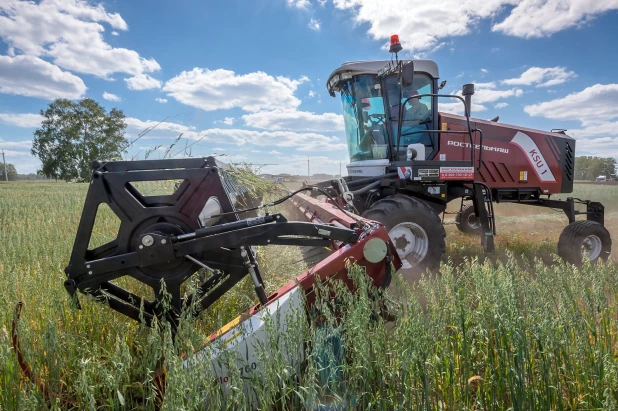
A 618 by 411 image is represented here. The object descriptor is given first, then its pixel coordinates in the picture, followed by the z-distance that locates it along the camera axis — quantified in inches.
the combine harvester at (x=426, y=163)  149.6
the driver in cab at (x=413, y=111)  186.4
